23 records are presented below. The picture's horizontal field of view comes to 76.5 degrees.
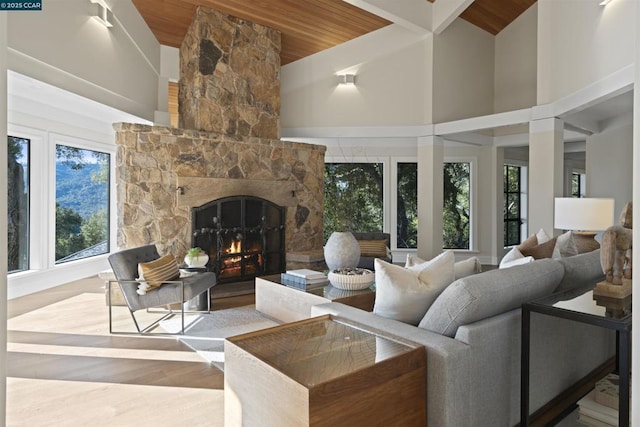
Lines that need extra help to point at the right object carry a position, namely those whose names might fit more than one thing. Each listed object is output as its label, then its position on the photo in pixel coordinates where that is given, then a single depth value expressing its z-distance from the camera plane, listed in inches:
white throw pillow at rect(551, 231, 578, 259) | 142.2
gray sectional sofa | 69.0
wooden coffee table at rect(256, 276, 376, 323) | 131.9
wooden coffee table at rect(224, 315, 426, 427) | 58.4
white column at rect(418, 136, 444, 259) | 264.4
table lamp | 171.5
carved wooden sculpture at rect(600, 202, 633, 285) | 83.4
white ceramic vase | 154.7
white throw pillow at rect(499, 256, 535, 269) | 105.0
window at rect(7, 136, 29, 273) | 213.8
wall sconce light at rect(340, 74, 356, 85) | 274.4
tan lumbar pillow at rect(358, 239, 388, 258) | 226.4
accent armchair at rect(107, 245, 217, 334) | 149.2
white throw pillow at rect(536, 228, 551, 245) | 148.4
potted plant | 187.2
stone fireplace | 201.6
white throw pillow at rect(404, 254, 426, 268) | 108.9
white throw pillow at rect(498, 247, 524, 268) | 117.1
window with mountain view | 247.0
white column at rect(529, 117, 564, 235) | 207.0
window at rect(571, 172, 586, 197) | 409.1
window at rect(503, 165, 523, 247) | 343.0
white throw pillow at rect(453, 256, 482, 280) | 99.6
